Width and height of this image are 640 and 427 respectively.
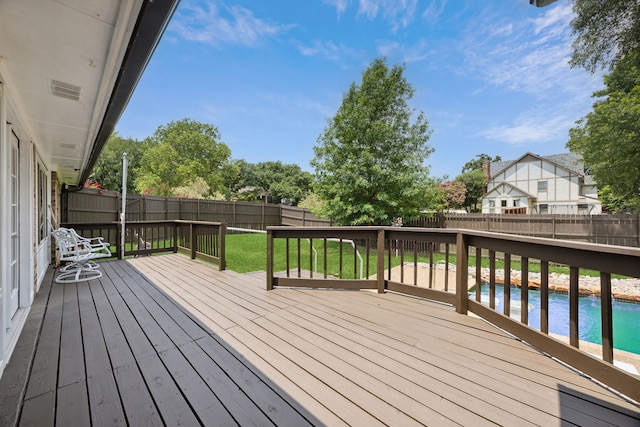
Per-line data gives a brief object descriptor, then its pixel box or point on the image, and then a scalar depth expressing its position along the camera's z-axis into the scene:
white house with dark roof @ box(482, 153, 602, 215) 19.59
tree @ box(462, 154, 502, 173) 41.25
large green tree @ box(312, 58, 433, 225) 9.07
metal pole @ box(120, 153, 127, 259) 5.54
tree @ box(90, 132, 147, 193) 22.25
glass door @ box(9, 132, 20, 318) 2.65
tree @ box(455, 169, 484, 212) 31.33
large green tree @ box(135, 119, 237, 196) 20.12
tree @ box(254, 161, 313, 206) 29.88
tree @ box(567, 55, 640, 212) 7.75
